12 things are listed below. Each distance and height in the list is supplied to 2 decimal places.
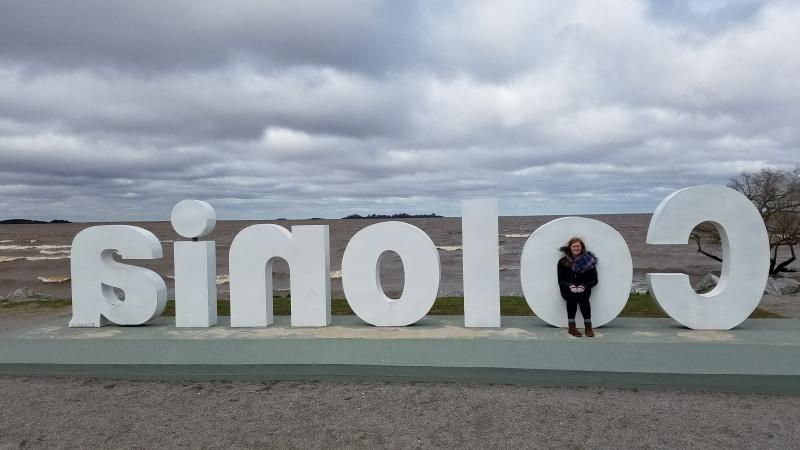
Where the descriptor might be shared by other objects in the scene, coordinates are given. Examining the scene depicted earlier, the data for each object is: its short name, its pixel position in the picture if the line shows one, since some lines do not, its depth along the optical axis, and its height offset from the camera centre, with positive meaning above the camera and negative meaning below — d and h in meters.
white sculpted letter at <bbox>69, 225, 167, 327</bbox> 8.67 -0.91
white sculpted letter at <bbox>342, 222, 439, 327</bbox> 8.20 -0.90
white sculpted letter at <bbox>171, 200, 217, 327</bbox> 8.64 -0.73
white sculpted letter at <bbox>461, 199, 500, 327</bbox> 8.12 -0.74
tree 17.39 +0.25
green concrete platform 6.07 -1.73
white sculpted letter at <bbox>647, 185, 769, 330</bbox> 7.74 -0.70
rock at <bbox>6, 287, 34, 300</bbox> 16.12 -2.10
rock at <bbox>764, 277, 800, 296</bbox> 15.12 -2.25
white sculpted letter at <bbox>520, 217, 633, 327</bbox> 7.92 -0.82
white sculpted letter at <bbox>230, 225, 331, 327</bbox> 8.43 -0.81
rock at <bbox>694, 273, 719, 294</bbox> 15.84 -2.22
